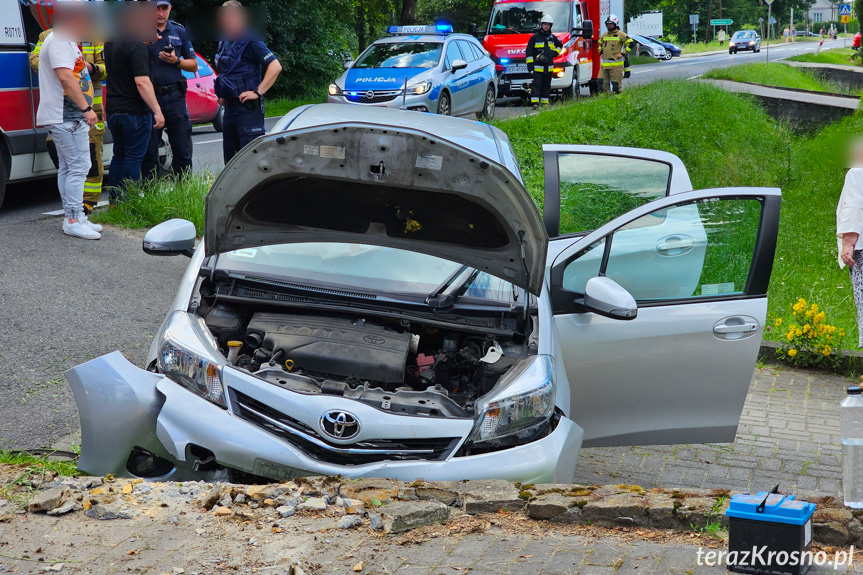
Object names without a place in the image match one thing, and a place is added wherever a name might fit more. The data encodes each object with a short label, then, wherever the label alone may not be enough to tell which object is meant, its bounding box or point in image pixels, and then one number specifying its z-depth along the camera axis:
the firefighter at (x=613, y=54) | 20.98
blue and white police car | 15.78
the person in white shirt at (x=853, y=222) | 7.00
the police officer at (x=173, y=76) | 9.26
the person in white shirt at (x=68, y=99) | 8.05
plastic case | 3.18
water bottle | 4.20
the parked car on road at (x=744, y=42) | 61.69
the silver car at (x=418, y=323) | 3.85
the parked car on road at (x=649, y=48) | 53.03
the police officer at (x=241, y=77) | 9.11
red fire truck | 22.08
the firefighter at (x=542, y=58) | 19.61
